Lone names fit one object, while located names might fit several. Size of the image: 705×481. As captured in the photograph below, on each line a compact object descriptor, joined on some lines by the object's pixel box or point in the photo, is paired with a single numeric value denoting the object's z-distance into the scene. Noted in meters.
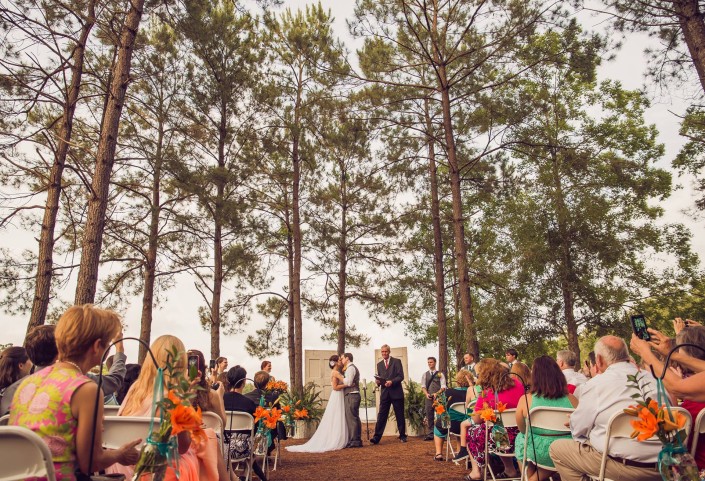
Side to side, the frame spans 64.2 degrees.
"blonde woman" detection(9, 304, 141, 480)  2.16
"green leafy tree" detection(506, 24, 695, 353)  15.77
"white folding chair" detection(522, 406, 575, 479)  3.97
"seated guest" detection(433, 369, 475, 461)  7.35
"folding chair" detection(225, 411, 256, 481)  5.44
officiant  11.52
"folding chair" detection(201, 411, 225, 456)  3.75
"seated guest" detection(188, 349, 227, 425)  3.78
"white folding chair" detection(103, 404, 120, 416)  3.46
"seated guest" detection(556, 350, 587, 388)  6.10
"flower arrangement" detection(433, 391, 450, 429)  7.99
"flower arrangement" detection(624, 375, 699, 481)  2.11
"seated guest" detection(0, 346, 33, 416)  3.66
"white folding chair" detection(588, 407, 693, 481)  3.02
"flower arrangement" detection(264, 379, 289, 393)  8.19
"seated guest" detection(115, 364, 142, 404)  5.35
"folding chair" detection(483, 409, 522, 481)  5.10
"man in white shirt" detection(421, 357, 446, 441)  12.08
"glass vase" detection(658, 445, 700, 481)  2.07
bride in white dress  10.98
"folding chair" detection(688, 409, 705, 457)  2.66
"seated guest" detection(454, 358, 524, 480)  5.46
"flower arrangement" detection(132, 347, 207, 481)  2.00
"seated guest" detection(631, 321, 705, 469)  2.87
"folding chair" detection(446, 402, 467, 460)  6.82
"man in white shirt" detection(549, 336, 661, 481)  3.09
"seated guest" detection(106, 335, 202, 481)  2.99
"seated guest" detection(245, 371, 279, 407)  7.48
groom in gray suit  11.13
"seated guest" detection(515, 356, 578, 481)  4.34
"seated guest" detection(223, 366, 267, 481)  5.56
